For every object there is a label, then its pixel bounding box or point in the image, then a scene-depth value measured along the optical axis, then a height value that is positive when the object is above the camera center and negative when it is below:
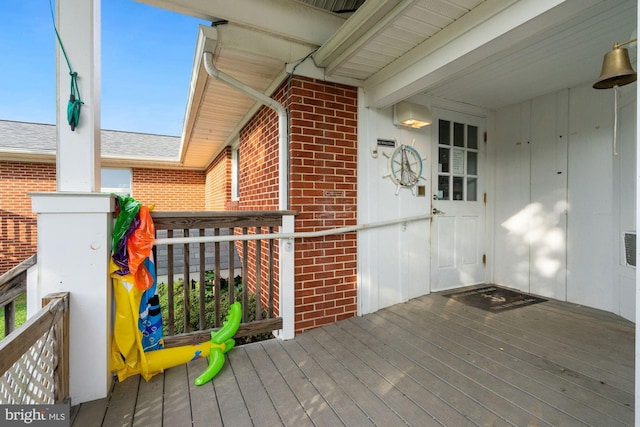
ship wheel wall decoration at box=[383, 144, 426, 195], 3.11 +0.47
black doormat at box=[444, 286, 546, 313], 3.12 -1.05
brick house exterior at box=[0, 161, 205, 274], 6.58 +0.11
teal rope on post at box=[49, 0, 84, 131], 1.71 +0.66
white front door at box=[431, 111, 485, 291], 3.58 +0.10
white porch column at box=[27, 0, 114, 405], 1.67 -0.11
